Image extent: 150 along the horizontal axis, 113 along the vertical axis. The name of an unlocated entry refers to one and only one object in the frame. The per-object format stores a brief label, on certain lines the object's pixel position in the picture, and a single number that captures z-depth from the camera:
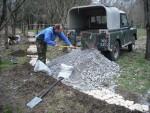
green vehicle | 6.97
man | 5.60
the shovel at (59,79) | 3.94
